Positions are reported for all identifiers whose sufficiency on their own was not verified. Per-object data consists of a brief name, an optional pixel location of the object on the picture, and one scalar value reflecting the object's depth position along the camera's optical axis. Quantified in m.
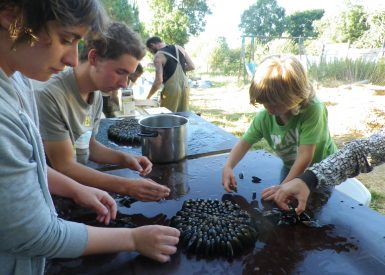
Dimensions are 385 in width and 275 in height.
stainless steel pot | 1.65
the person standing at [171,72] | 4.73
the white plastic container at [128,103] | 3.13
